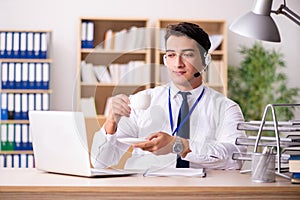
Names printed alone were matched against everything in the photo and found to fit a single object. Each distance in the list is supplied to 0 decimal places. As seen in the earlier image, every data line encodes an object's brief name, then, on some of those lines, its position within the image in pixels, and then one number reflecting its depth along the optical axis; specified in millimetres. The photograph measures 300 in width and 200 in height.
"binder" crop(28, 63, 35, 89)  5977
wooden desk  1939
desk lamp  2283
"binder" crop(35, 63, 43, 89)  5988
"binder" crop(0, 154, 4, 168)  5938
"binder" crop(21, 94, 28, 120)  5996
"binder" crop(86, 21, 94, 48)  6039
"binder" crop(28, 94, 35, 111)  5984
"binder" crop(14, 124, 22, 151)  5961
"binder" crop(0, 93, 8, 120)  5988
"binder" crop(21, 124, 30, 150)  5961
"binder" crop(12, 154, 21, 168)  5918
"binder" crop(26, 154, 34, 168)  5930
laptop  2180
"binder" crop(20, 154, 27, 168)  5918
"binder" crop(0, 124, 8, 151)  5984
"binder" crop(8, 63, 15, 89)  5969
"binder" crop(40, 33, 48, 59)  5969
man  2254
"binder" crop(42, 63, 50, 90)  5988
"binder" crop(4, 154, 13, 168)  5929
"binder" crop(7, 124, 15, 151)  5969
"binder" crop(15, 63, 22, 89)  5969
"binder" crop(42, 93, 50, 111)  6008
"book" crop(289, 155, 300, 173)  2086
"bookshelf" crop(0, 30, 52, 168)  5957
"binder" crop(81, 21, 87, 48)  6039
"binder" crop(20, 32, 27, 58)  5949
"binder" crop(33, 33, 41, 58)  5977
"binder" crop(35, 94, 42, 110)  5992
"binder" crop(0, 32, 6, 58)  5957
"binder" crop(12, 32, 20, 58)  5957
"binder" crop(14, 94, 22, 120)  5996
